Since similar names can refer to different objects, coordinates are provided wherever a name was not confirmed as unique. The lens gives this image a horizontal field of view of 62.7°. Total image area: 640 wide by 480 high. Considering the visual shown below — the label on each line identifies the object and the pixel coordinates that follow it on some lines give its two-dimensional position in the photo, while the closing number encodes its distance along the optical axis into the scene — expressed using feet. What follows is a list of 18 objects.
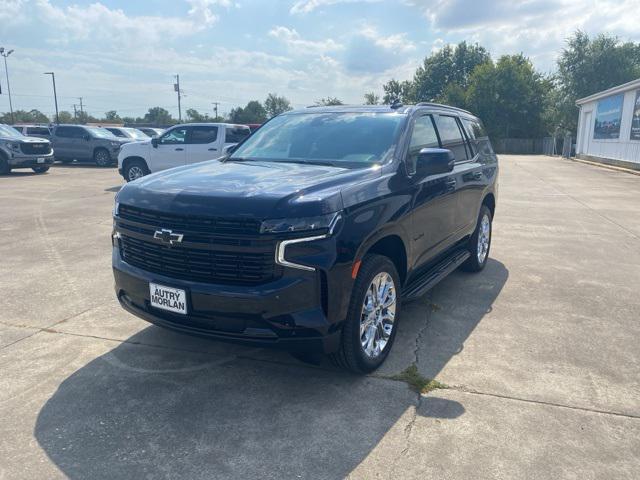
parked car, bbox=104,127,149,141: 82.69
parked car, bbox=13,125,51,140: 88.57
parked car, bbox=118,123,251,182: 46.37
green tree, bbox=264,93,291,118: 301.84
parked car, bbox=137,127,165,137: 112.68
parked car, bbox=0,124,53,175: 61.77
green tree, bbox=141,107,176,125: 365.20
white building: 76.33
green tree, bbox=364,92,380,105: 263.84
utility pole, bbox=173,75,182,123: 237.86
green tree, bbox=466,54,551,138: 173.88
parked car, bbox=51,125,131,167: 76.02
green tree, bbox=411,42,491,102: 244.42
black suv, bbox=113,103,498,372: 10.32
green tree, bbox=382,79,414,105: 259.60
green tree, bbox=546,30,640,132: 173.99
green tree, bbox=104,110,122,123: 386.34
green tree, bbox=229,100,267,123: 255.45
